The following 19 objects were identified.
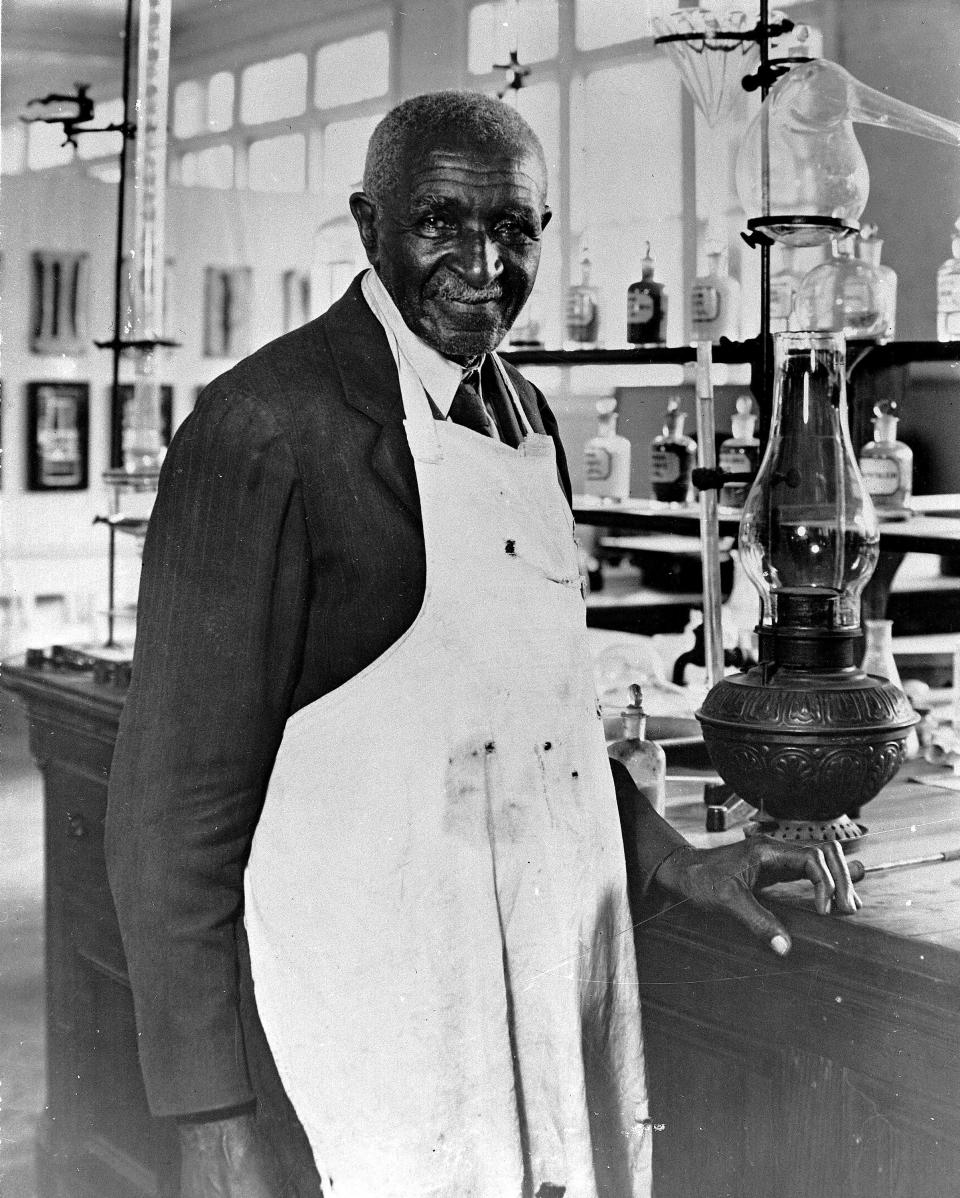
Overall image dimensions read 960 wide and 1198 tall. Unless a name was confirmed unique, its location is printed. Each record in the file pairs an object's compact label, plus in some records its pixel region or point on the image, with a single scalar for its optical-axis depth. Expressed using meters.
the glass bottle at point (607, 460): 3.24
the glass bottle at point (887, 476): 2.49
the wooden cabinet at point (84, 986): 2.44
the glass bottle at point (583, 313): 3.29
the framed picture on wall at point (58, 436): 2.36
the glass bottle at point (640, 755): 1.76
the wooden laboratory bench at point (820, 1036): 1.37
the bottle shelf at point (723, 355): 2.33
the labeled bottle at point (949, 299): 2.61
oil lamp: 1.53
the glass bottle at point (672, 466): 3.08
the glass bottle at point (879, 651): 2.21
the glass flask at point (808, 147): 2.09
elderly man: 1.18
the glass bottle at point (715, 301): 2.98
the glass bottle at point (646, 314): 2.94
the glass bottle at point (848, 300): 2.45
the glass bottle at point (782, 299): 2.76
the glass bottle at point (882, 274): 2.49
